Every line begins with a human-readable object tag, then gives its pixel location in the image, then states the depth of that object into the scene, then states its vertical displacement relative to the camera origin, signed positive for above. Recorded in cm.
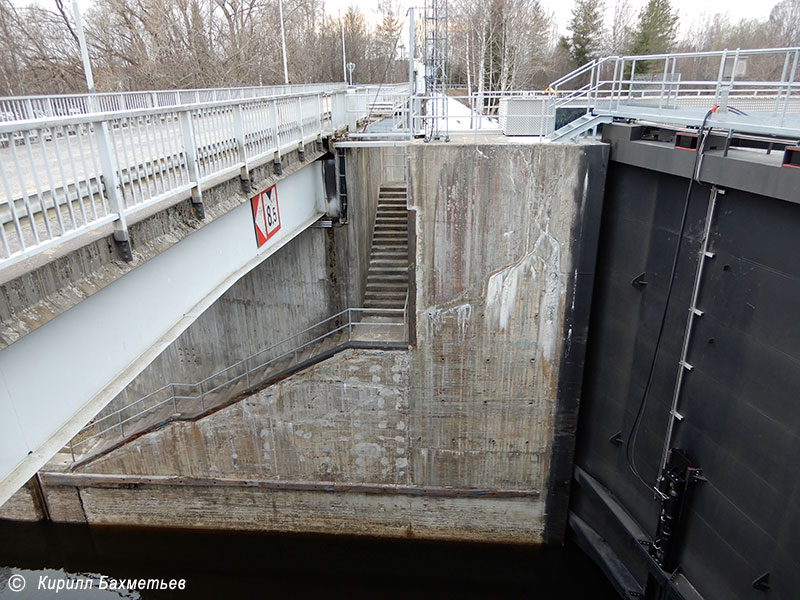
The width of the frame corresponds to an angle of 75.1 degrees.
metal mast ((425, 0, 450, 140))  854 +60
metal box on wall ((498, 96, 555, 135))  834 -33
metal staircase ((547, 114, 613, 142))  815 -50
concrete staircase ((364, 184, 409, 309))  1135 -348
